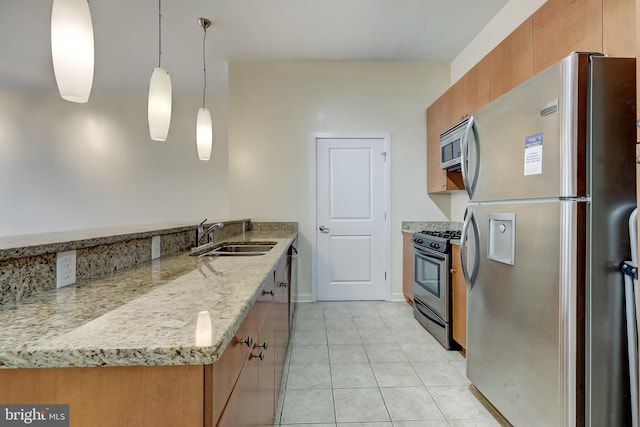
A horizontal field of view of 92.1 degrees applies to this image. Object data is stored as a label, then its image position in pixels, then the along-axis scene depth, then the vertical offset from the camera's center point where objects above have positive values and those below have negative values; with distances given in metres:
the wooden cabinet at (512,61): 1.95 +1.04
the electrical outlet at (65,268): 1.07 -0.20
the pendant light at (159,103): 1.91 +0.69
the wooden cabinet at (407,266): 3.53 -0.63
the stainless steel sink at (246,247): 2.44 -0.28
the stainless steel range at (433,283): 2.56 -0.65
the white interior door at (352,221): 3.88 -0.10
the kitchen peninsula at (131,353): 0.59 -0.27
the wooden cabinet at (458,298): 2.39 -0.68
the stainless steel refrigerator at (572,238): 1.24 -0.11
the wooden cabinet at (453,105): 2.90 +1.07
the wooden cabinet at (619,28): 1.27 +0.80
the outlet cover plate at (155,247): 1.69 -0.19
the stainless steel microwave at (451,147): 2.85 +0.66
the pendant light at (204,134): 2.73 +0.71
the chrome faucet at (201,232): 2.20 -0.14
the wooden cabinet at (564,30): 1.46 +0.96
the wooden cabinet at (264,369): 0.88 -0.59
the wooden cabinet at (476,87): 2.46 +1.06
